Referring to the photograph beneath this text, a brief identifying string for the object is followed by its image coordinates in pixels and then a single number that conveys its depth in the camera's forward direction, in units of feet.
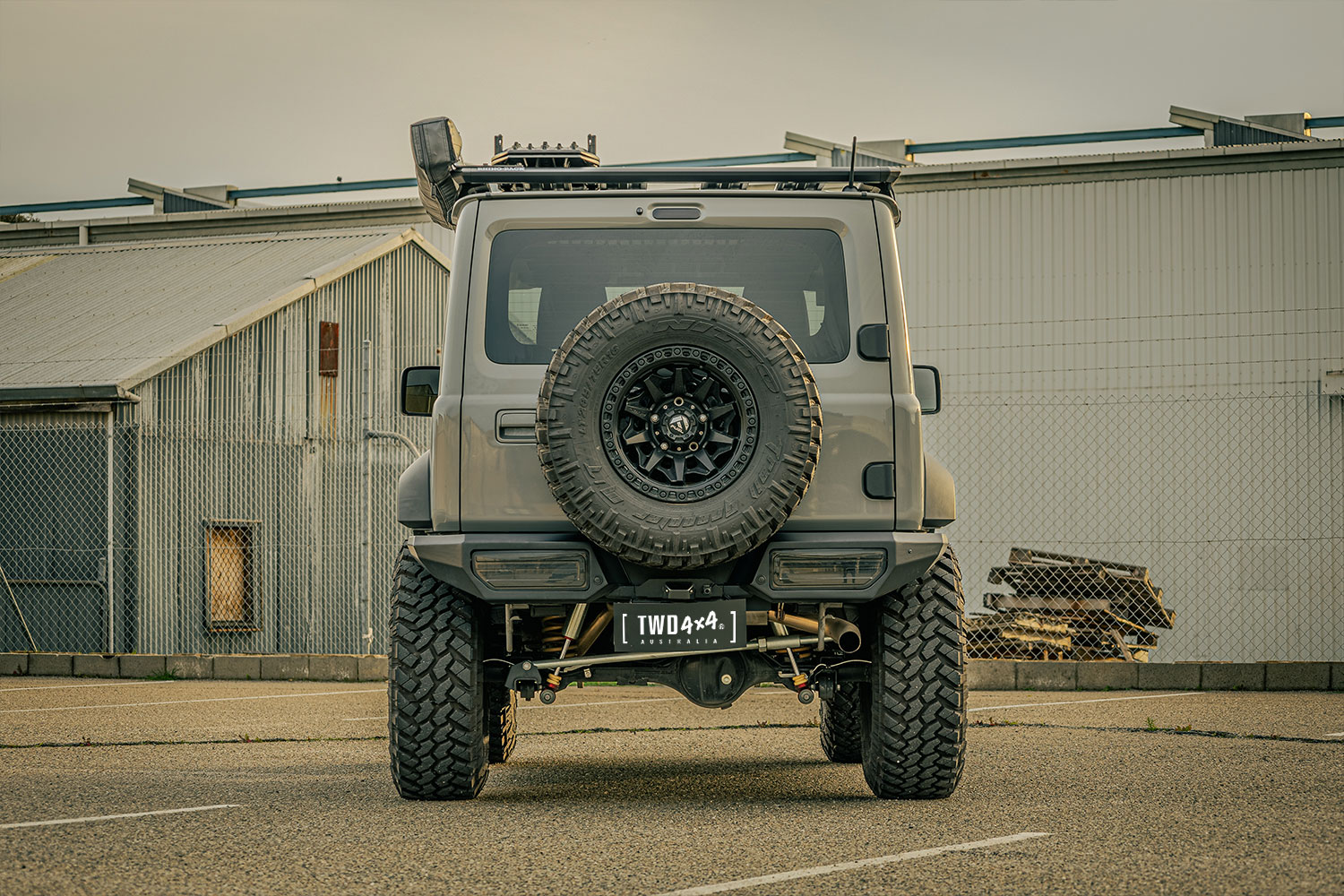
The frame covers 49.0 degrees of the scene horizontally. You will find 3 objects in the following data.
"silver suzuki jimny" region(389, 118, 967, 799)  17.21
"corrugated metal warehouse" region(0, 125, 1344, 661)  58.34
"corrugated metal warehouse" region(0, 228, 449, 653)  55.77
